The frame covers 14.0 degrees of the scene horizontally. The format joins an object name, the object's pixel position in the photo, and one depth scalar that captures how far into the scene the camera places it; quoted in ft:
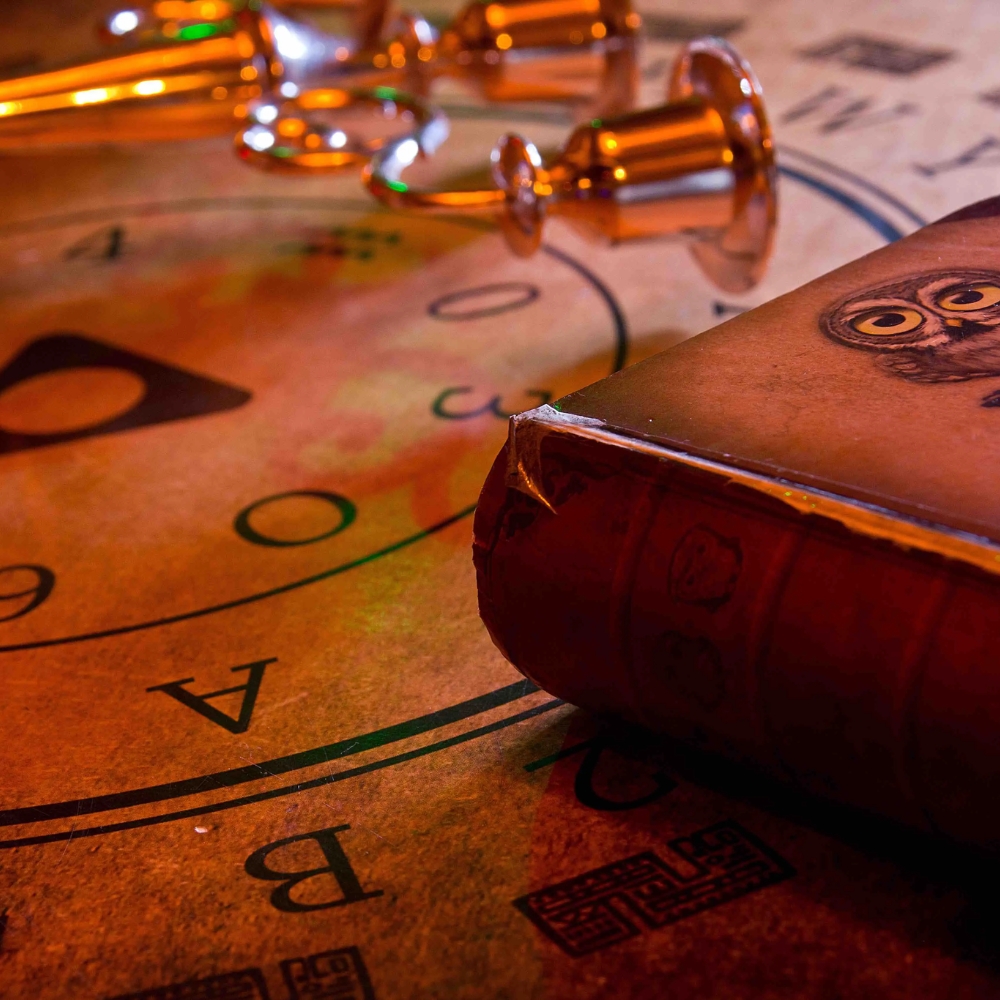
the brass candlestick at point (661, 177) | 2.53
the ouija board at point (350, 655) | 2.05
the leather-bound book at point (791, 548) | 1.99
